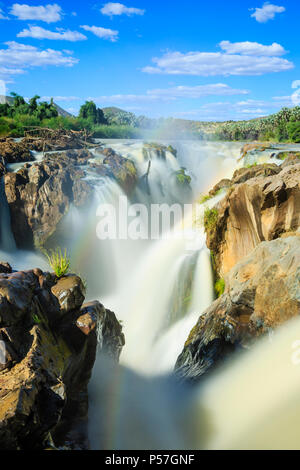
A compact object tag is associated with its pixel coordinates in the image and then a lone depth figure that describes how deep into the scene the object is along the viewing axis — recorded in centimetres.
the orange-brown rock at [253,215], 836
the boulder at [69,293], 587
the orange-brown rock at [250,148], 2404
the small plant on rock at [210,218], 1171
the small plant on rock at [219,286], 1123
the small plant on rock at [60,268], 644
